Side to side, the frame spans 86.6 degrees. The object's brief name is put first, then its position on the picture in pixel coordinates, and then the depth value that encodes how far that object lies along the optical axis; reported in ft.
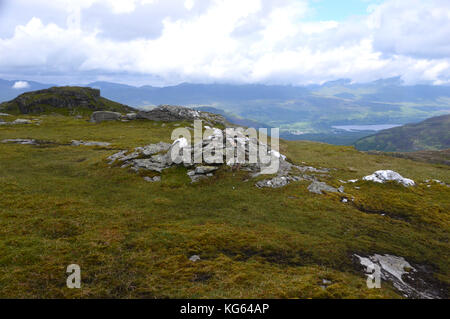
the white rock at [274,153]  152.05
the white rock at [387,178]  129.79
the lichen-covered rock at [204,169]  131.75
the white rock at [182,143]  147.90
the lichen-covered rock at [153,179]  127.85
